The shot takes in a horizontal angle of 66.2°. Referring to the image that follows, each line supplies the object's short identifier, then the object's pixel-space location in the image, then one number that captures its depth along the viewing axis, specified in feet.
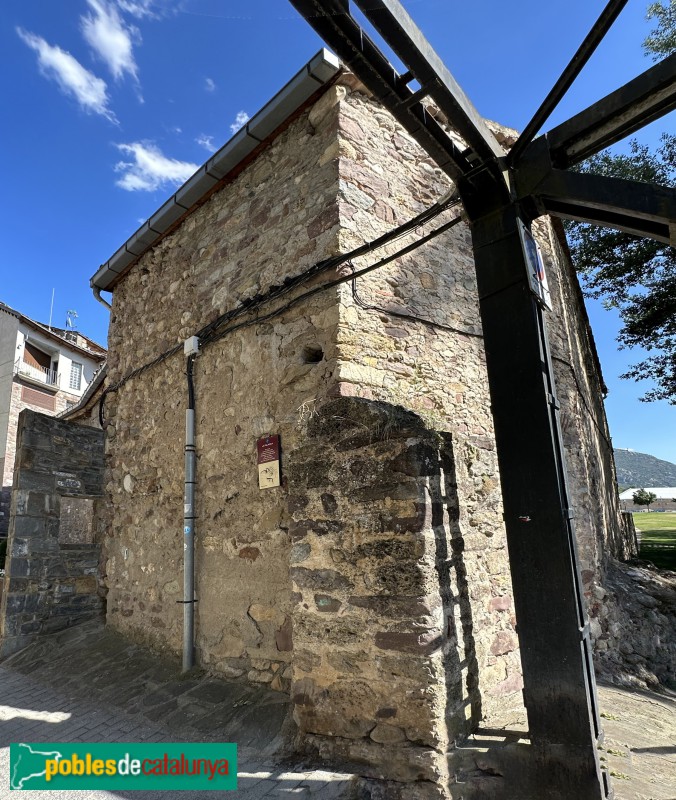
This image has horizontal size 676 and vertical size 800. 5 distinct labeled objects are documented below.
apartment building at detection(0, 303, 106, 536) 81.97
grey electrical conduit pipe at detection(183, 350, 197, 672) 16.58
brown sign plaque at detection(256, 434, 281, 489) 15.16
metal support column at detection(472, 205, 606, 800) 8.79
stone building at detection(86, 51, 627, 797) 9.96
